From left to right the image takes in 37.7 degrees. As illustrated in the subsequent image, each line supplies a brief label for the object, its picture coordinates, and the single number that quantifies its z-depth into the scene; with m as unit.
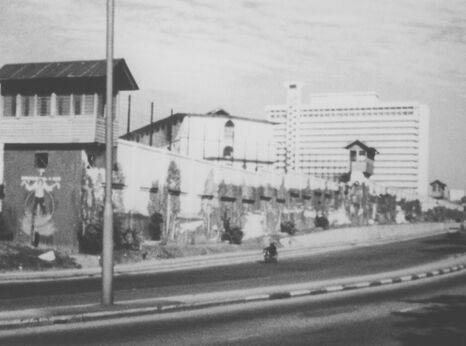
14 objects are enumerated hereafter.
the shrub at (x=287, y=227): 54.31
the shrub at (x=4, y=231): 31.91
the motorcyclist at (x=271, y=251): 35.00
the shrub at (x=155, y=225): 36.81
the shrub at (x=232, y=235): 44.91
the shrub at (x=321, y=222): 61.84
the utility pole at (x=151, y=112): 75.31
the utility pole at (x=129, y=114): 70.34
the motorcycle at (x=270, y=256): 35.00
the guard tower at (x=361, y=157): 91.75
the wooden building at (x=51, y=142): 31.88
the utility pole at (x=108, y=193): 14.52
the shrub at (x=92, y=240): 31.02
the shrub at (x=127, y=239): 32.72
